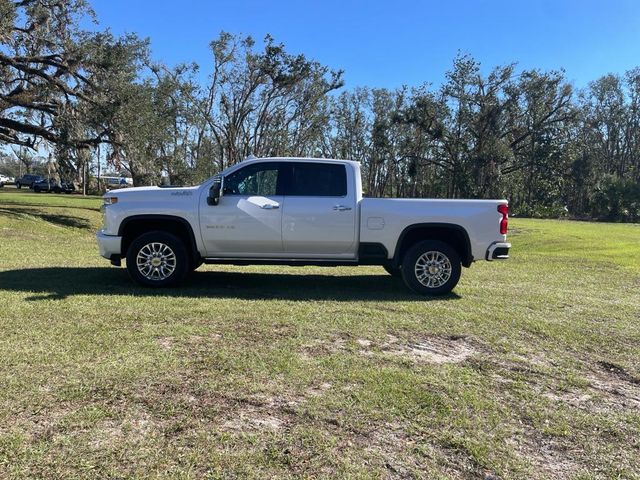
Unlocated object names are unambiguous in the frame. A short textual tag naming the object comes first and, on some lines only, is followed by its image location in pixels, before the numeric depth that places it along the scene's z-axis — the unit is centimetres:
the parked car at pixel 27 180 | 5708
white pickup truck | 738
